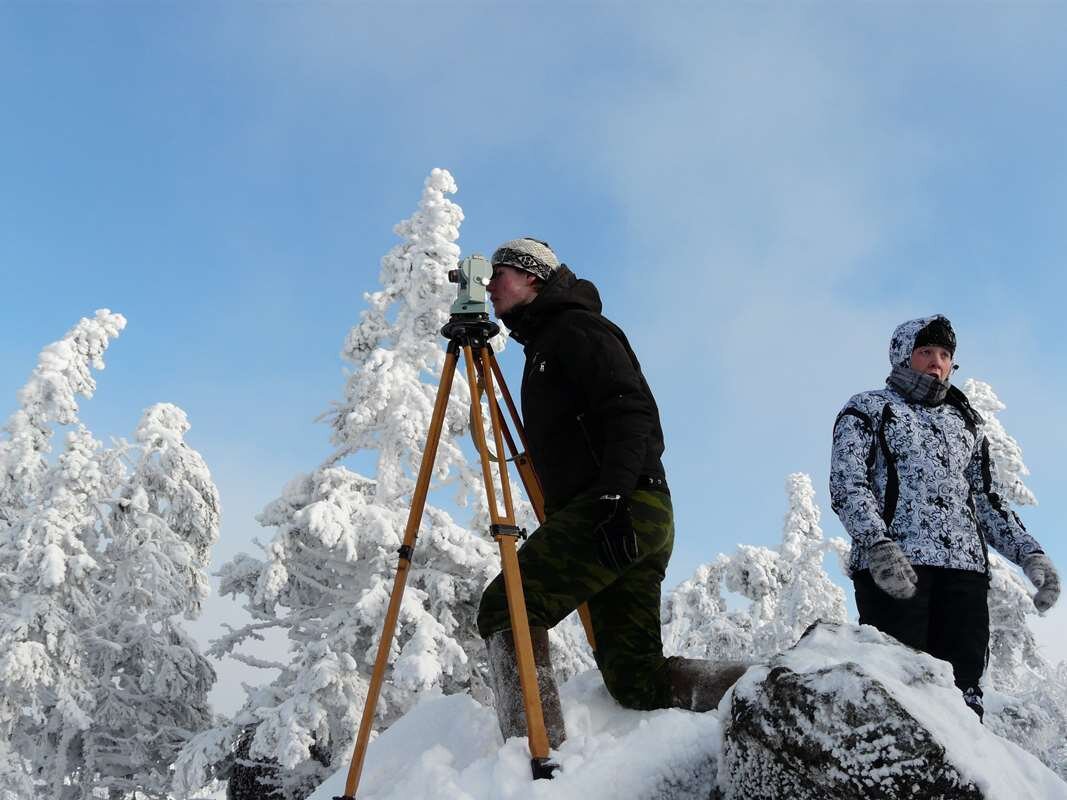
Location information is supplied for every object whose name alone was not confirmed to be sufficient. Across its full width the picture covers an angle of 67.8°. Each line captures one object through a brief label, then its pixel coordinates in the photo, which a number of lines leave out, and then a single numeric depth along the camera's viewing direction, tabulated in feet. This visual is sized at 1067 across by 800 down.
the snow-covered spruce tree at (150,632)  63.10
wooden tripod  11.03
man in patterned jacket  14.26
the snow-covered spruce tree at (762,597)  85.25
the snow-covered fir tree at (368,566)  46.16
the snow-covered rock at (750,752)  8.99
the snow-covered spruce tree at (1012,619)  60.90
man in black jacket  11.75
